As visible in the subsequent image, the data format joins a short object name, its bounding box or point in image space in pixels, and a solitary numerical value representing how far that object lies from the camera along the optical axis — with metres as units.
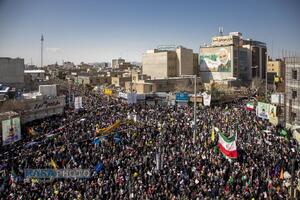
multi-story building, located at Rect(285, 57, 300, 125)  18.27
